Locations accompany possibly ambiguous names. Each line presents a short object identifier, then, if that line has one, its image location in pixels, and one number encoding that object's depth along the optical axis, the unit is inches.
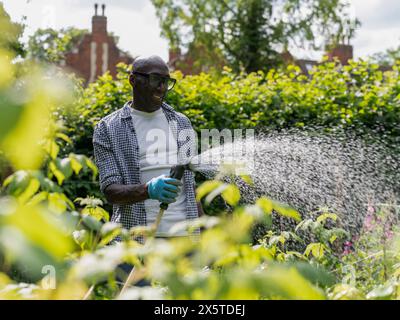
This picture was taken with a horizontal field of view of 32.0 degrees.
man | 127.9
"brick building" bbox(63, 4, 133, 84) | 1261.1
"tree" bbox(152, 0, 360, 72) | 1064.8
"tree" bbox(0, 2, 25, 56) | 292.6
